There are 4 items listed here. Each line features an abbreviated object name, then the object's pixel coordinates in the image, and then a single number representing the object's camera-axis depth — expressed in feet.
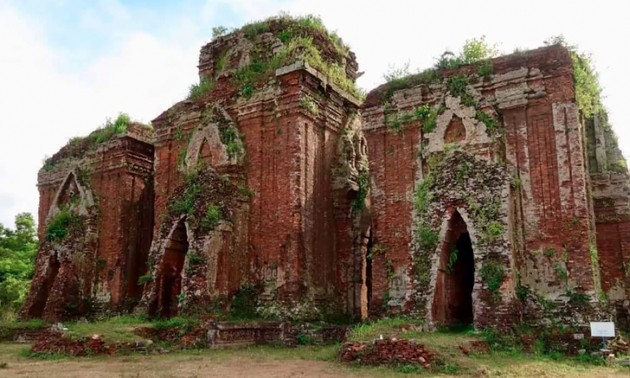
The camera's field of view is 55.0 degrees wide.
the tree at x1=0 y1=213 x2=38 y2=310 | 84.79
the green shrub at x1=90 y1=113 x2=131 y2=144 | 65.77
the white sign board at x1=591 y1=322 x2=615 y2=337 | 34.17
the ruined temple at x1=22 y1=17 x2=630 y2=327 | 40.45
